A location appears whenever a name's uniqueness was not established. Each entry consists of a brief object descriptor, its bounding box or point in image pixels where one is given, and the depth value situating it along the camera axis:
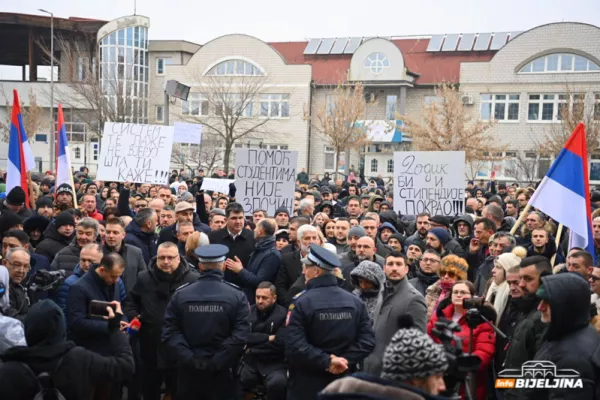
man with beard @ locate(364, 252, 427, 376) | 6.58
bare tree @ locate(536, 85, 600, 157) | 33.09
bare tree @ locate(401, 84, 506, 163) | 36.16
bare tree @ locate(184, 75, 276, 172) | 47.56
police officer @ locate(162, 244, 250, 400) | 6.43
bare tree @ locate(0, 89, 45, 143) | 46.89
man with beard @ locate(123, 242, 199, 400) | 7.50
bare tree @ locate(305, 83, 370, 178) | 42.00
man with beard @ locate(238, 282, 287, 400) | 7.12
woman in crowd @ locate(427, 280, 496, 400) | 6.71
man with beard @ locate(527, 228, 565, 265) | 9.73
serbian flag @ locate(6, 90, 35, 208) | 12.80
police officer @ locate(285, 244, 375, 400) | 5.98
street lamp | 39.48
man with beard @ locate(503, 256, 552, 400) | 5.70
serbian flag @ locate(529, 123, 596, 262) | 8.95
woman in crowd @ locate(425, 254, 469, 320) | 7.44
